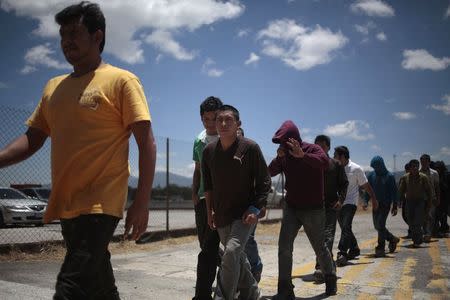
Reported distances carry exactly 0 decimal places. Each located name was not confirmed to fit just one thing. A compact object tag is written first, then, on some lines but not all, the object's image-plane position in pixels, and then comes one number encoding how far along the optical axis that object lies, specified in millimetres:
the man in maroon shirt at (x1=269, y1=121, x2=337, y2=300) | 5035
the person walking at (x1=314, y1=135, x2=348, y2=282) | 6602
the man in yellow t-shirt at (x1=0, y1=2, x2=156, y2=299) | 2273
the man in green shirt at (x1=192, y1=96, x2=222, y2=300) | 4277
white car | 14289
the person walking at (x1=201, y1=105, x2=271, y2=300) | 4090
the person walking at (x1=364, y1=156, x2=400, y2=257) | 8945
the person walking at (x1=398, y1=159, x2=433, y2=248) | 10312
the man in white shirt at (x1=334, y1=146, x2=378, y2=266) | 7871
